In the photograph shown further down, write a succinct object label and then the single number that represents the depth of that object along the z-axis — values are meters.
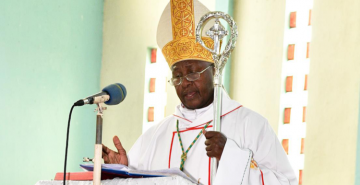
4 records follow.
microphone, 4.76
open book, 4.72
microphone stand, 4.60
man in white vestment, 6.46
